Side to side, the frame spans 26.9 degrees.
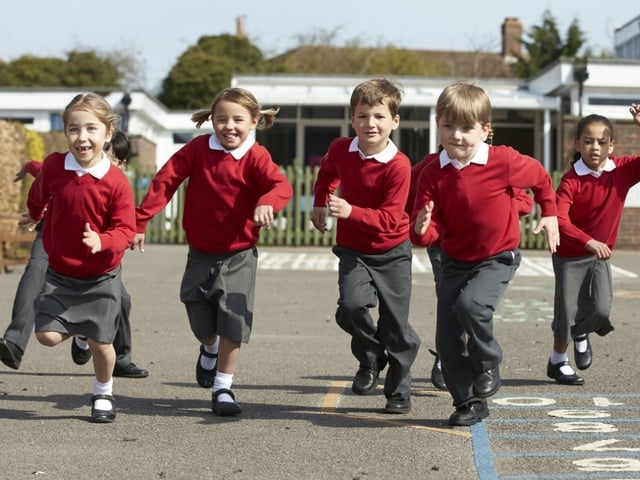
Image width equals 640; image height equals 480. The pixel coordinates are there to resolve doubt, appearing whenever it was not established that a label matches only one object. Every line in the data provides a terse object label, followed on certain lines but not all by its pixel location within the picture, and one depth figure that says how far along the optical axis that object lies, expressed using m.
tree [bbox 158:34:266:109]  63.66
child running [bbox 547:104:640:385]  8.76
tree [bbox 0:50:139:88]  66.00
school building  32.44
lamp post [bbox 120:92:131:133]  33.53
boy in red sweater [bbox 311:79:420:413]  7.52
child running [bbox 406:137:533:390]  8.09
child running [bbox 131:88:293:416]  7.58
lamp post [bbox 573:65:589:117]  31.28
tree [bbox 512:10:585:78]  72.38
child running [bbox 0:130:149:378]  8.39
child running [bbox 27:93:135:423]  7.20
